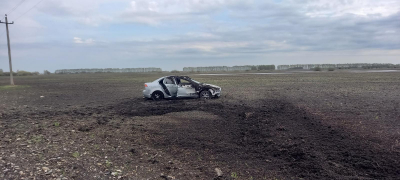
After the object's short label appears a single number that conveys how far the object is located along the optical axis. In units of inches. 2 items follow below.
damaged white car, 655.8
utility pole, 1185.7
